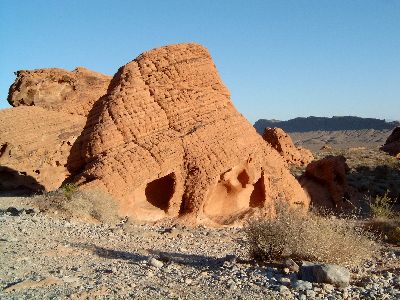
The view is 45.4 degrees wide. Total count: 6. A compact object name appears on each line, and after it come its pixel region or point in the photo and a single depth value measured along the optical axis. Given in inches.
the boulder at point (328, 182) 592.1
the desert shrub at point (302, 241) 272.1
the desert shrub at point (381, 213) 477.4
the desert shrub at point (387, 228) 410.6
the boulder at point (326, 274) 223.9
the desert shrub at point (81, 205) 379.9
